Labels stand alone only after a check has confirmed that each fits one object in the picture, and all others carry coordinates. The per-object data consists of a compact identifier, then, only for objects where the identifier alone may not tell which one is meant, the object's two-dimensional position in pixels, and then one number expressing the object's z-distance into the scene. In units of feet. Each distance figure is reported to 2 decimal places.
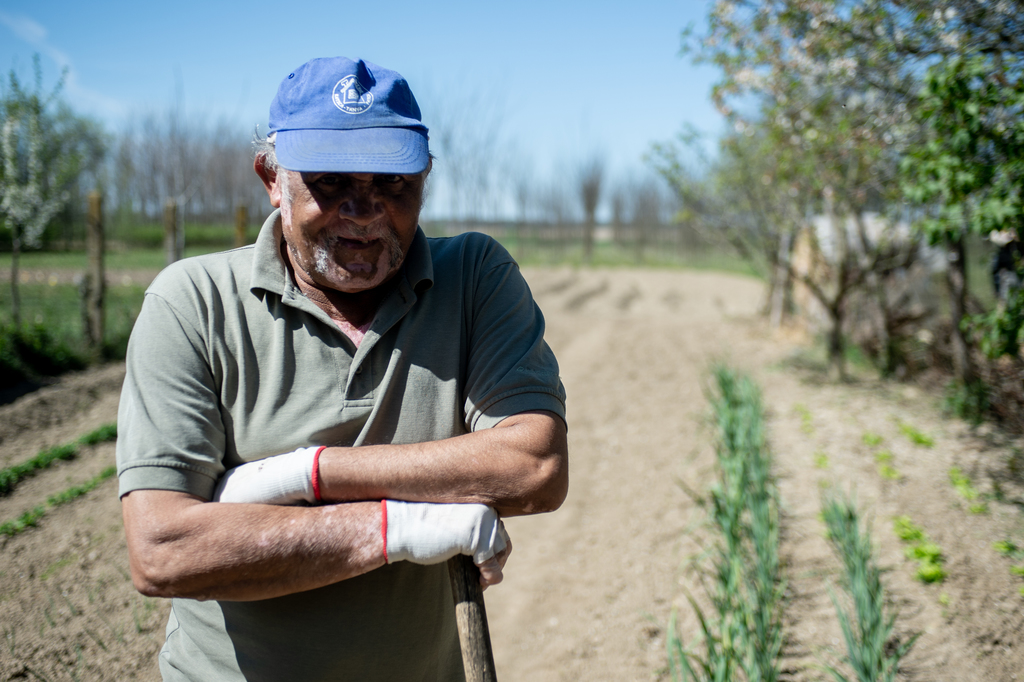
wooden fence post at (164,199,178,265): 20.38
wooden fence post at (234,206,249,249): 21.91
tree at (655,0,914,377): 16.60
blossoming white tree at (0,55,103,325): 19.93
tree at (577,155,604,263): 90.99
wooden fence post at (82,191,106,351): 20.71
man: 3.64
